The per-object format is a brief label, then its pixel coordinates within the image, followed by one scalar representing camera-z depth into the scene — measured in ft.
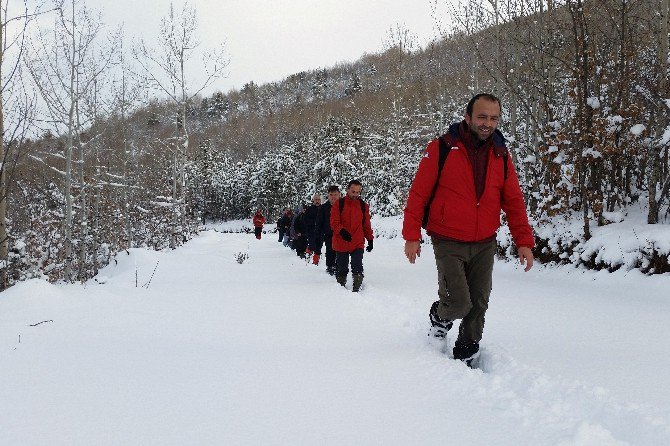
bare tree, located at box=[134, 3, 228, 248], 75.77
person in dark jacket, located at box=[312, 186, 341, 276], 30.50
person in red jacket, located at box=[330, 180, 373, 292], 25.02
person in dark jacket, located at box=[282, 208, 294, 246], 63.22
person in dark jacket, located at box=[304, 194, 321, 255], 40.73
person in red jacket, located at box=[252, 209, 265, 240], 86.09
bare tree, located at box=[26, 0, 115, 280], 59.57
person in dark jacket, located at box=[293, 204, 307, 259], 45.80
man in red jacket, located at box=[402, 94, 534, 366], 11.03
